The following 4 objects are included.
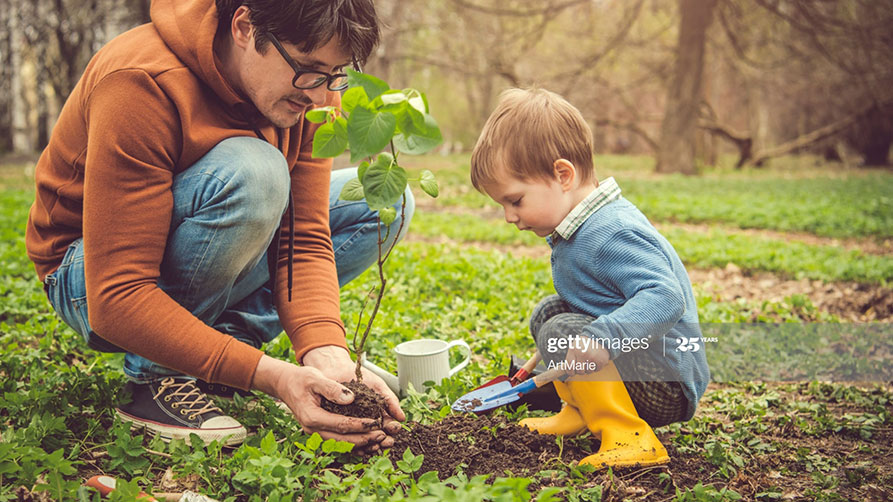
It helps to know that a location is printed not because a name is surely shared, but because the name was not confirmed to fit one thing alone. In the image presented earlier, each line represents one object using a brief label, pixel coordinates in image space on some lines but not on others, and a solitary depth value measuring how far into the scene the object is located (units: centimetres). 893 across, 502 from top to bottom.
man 159
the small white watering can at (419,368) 219
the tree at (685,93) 1254
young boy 170
